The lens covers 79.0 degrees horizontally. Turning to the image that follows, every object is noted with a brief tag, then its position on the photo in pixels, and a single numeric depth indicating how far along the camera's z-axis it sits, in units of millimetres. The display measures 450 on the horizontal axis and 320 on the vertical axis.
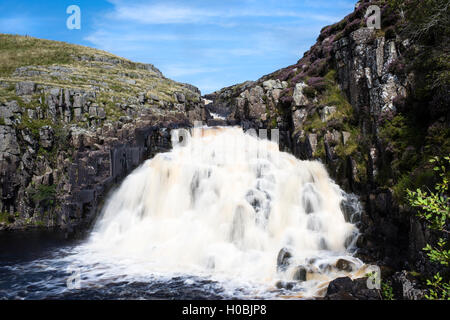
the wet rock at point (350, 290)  12297
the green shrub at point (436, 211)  5930
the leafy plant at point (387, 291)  12186
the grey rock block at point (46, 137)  36062
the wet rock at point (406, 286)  11398
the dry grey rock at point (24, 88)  41534
